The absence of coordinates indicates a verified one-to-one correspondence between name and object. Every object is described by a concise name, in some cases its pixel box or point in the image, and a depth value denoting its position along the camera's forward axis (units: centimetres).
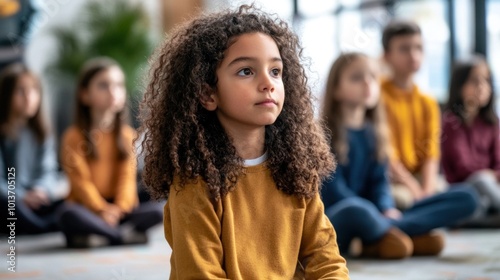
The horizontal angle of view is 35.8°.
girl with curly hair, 123
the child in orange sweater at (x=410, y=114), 309
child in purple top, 340
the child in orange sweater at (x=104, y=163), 306
